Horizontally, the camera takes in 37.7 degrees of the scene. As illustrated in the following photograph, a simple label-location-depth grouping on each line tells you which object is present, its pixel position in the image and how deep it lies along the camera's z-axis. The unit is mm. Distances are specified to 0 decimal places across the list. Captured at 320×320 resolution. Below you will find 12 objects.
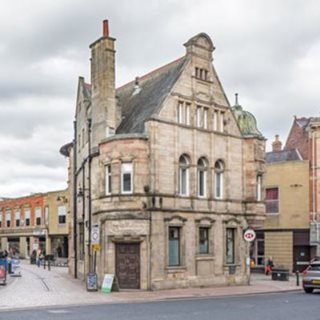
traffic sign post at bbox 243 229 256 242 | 24924
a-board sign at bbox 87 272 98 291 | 22409
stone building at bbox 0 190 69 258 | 51780
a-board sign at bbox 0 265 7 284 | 24143
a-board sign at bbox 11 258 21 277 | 31662
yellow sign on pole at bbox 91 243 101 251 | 22556
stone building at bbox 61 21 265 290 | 23226
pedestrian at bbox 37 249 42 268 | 42957
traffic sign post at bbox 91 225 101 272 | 22186
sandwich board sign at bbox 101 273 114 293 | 22235
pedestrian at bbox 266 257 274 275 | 33288
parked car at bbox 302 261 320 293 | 22223
